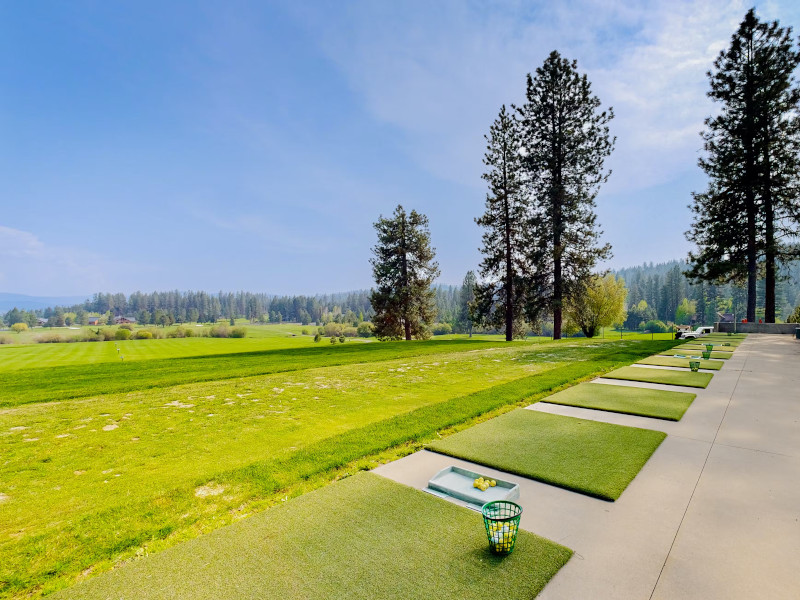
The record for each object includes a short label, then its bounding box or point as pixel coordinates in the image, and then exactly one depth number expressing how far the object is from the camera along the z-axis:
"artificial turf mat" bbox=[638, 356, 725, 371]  9.86
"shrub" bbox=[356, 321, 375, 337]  66.98
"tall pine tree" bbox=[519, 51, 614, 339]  21.02
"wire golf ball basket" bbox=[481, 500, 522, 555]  2.29
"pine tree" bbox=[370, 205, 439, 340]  29.01
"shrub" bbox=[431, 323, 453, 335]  93.00
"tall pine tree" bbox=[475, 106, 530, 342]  23.03
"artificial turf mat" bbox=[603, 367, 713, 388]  7.83
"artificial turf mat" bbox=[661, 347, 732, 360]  11.75
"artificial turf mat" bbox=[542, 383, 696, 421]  5.75
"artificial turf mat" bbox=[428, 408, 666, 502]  3.49
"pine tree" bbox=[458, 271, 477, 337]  75.12
